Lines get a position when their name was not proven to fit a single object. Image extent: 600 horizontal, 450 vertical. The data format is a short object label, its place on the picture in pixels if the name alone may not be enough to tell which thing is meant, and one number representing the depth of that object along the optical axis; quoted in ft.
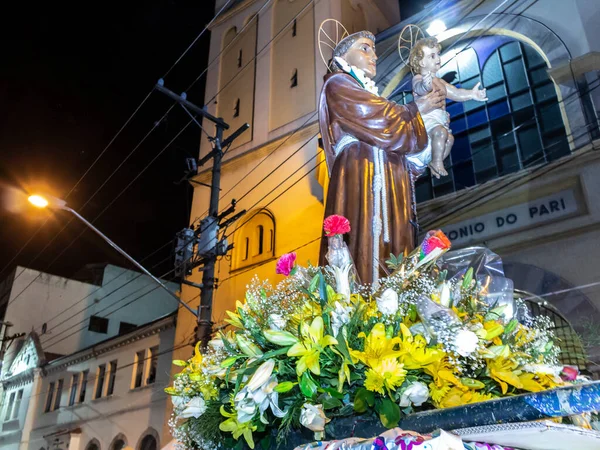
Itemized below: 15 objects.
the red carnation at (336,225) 10.46
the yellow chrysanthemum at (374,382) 7.23
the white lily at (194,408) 9.19
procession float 6.23
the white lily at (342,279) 9.27
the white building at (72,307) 96.17
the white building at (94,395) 62.18
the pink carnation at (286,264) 10.80
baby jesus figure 14.58
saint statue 12.68
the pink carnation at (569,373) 9.34
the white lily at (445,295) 8.30
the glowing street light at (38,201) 43.16
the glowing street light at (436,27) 44.70
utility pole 37.78
